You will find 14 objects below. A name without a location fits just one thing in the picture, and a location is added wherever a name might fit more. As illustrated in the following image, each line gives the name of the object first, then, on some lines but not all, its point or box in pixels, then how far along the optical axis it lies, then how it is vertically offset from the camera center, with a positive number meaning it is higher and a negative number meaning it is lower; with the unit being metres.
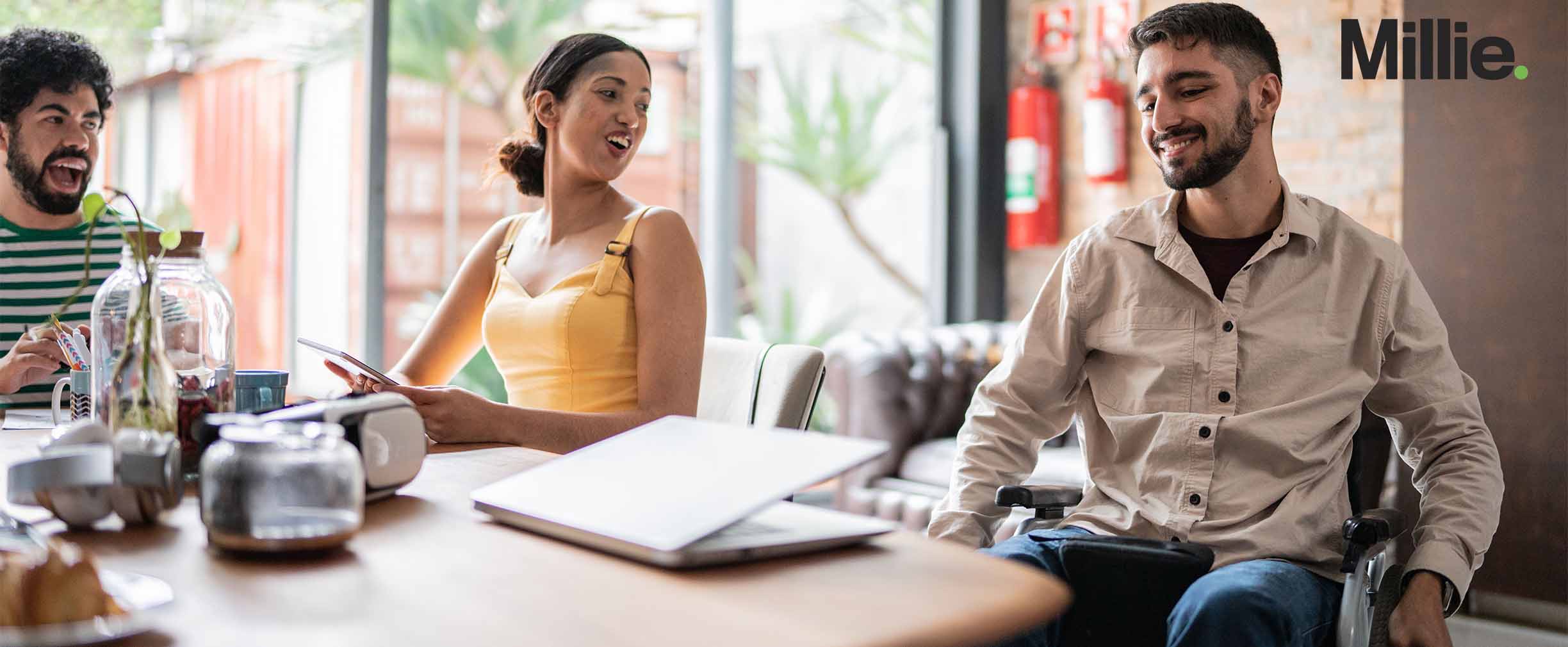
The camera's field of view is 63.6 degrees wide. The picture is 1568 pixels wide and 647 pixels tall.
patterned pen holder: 1.59 -0.10
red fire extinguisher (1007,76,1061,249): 4.98 +0.59
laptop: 0.90 -0.14
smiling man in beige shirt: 1.88 -0.08
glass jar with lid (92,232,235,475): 1.24 -0.02
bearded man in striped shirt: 2.29 +0.27
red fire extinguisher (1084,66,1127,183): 4.73 +0.69
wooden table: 0.74 -0.18
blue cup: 1.47 -0.09
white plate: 0.69 -0.18
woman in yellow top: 1.94 +0.05
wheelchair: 1.69 -0.37
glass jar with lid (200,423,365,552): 0.89 -0.13
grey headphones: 0.99 -0.13
